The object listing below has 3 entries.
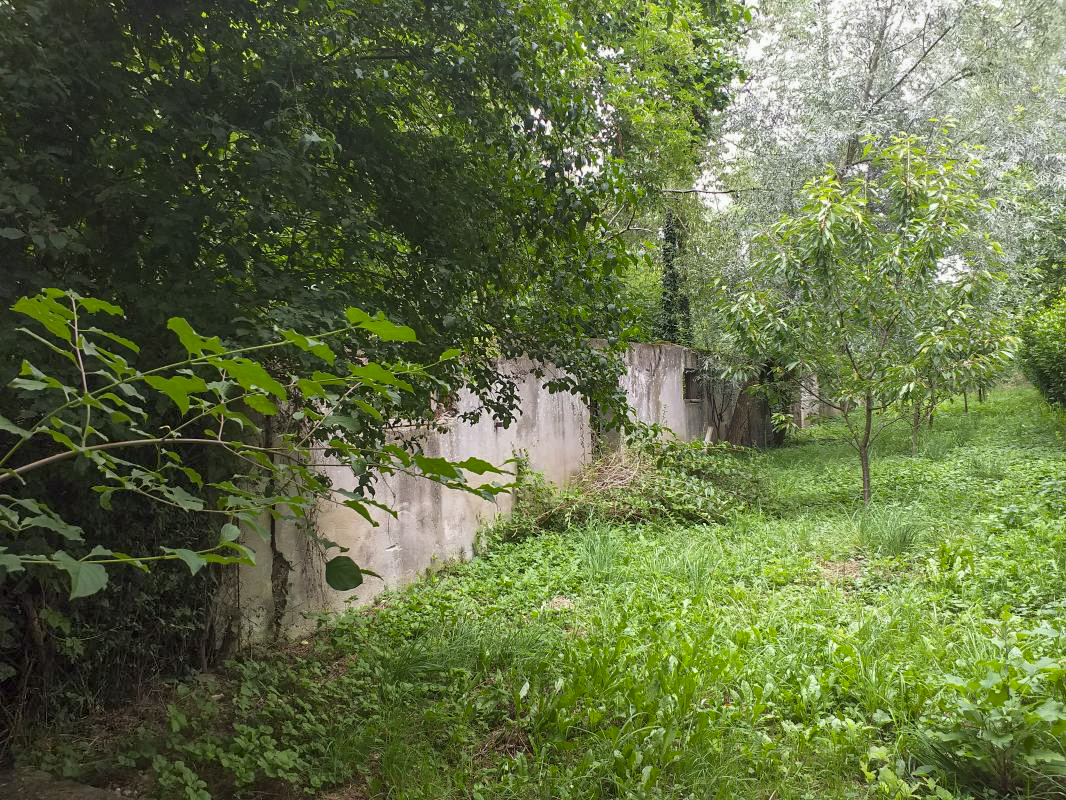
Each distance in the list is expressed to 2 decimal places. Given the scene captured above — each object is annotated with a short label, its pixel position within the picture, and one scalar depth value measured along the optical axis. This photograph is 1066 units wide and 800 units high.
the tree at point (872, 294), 6.88
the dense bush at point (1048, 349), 12.01
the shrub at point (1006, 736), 2.66
